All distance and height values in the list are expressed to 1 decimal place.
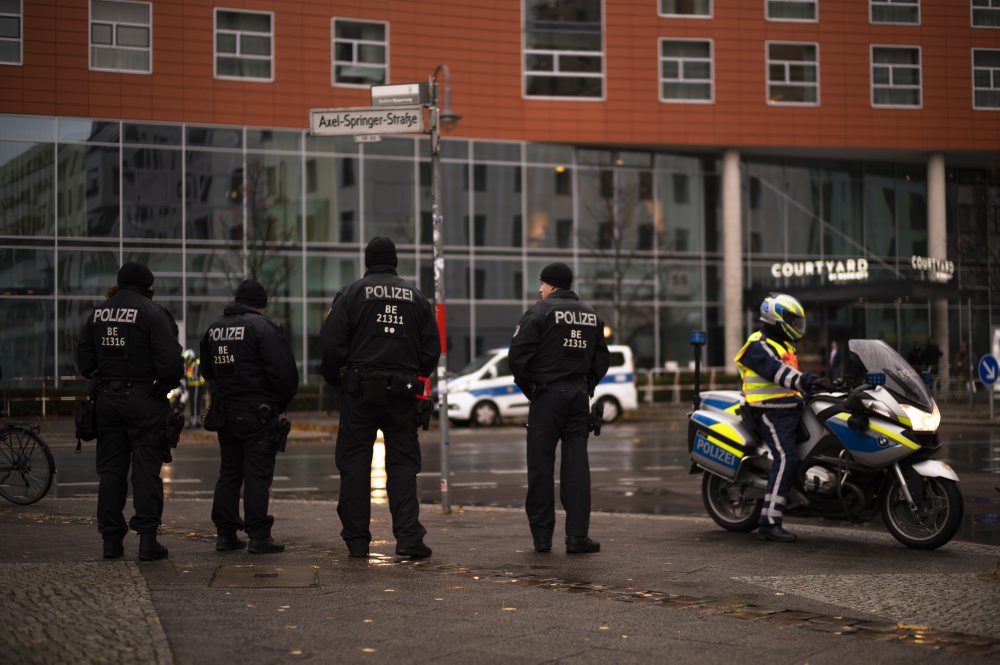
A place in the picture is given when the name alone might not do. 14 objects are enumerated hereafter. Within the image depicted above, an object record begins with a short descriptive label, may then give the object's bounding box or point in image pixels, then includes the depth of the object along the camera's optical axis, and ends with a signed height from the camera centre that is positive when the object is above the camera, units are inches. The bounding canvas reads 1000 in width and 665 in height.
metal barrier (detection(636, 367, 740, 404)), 1411.2 -21.1
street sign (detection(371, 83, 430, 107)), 477.7 +100.5
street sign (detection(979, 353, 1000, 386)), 1022.4 -5.0
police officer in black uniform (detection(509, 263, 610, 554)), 355.3 -7.3
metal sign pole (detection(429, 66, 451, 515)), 473.1 +40.4
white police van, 1090.7 -22.4
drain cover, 286.2 -47.1
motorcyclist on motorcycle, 375.9 -6.8
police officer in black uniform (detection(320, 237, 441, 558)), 333.7 -7.1
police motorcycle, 358.0 -26.6
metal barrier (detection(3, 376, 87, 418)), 1202.0 -15.1
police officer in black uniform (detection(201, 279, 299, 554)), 342.3 -10.2
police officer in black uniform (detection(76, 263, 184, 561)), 325.7 -6.4
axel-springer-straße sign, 471.8 +90.2
